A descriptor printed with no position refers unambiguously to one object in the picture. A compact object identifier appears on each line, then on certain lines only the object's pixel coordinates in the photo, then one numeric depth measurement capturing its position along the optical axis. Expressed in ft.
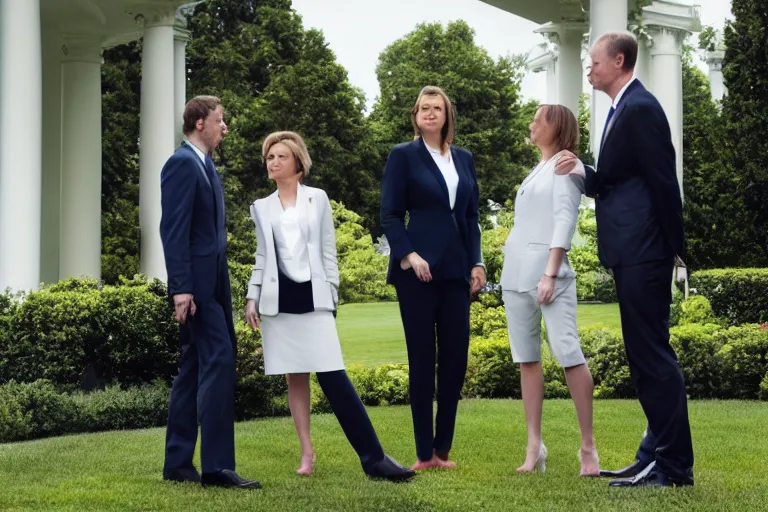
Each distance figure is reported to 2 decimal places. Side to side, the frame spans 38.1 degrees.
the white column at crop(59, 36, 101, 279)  66.85
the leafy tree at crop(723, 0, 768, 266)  69.26
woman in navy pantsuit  22.99
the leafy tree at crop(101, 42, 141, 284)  95.45
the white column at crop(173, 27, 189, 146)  65.98
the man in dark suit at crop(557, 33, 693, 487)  19.35
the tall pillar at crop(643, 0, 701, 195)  64.23
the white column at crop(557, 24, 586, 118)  70.69
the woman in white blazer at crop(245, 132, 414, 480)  22.18
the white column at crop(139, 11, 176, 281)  62.23
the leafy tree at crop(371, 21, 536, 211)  157.07
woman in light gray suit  21.88
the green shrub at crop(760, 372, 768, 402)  39.79
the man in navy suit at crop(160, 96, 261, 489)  21.26
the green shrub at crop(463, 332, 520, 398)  42.19
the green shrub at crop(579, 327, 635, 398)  41.24
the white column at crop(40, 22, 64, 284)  68.80
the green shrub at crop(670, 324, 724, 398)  40.96
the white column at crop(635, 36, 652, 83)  65.31
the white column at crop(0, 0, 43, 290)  46.06
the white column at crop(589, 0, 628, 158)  54.49
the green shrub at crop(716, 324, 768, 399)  40.81
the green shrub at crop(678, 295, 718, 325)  48.93
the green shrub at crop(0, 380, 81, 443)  33.01
